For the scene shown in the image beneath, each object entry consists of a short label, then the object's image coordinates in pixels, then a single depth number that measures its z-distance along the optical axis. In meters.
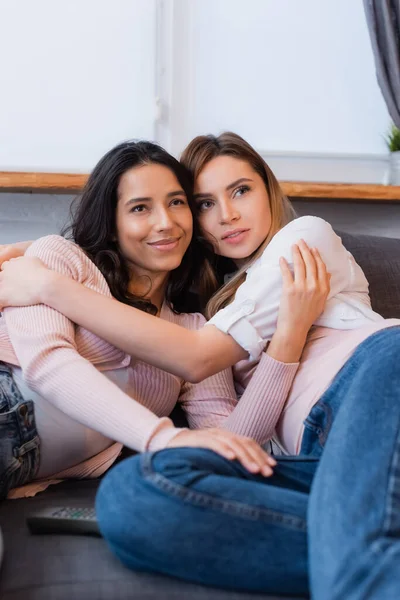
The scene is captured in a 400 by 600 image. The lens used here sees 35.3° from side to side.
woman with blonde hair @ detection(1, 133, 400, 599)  0.81
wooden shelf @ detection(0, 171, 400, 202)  1.84
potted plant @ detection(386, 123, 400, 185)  2.16
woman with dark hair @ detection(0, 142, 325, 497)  1.03
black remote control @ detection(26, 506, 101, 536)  0.98
